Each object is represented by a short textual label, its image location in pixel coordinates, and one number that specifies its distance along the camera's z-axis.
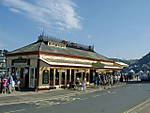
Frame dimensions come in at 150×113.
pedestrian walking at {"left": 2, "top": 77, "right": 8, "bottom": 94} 13.18
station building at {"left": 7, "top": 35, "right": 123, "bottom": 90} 15.95
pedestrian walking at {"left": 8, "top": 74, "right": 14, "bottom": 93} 13.35
